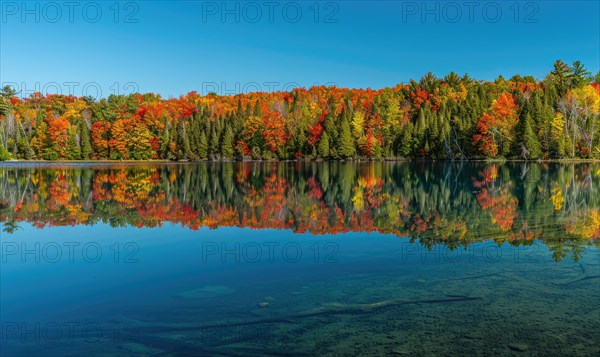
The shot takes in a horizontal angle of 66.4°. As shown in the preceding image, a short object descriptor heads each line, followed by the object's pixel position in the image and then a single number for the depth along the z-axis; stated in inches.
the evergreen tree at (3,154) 3732.8
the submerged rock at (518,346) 255.3
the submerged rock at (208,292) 357.1
